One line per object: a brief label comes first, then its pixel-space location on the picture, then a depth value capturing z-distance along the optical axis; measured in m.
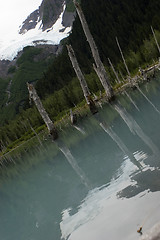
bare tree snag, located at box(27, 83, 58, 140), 32.90
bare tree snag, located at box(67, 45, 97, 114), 31.43
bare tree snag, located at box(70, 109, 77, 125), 35.28
